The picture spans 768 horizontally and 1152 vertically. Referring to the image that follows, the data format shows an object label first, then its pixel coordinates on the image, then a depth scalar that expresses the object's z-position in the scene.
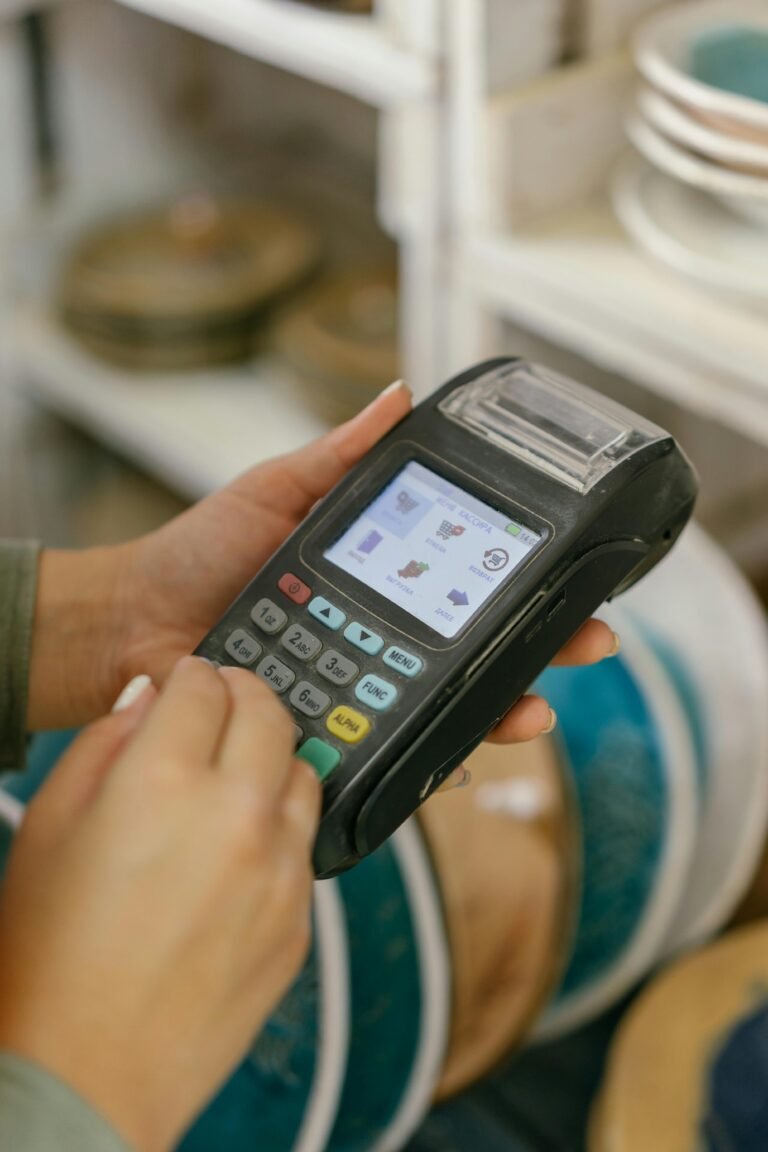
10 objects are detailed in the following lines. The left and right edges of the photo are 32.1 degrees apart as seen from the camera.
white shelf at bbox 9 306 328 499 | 1.11
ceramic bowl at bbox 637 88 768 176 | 0.72
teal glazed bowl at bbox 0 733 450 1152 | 0.67
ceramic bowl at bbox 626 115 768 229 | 0.74
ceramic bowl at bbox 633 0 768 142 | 0.78
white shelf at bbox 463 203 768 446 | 0.75
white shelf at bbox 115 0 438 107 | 0.85
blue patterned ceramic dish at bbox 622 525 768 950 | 0.88
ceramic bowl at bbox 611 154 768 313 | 0.76
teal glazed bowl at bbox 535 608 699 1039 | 0.88
